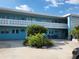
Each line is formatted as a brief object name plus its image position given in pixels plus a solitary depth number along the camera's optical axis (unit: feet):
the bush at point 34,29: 24.71
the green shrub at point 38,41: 21.67
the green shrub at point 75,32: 29.58
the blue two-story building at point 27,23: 32.06
